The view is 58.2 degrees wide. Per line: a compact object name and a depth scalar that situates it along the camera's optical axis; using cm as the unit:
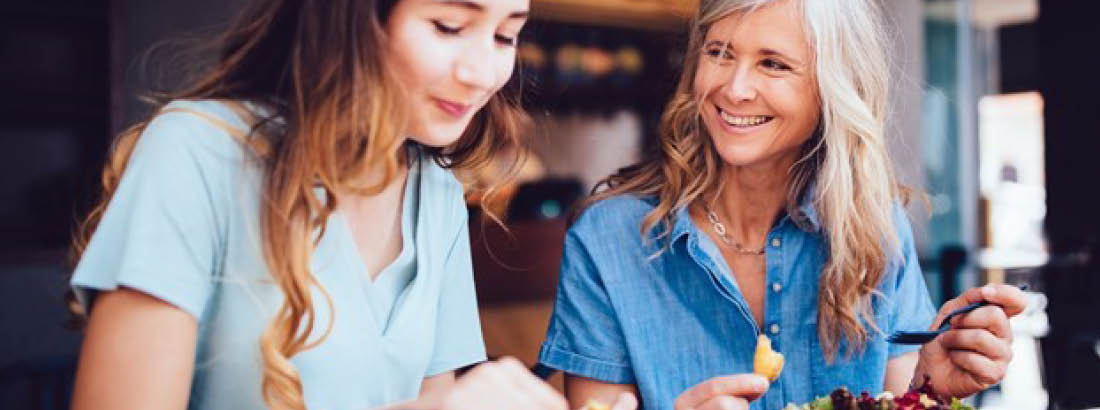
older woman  153
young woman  100
